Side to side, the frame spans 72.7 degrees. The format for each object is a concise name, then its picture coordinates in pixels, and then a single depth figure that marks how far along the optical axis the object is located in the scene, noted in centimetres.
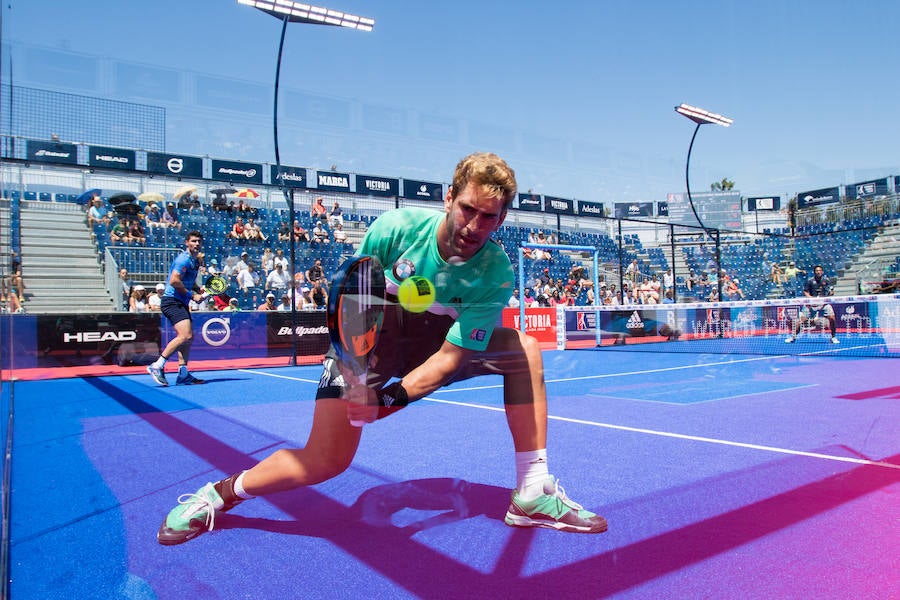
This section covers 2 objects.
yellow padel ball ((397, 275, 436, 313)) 141
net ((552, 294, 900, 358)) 862
